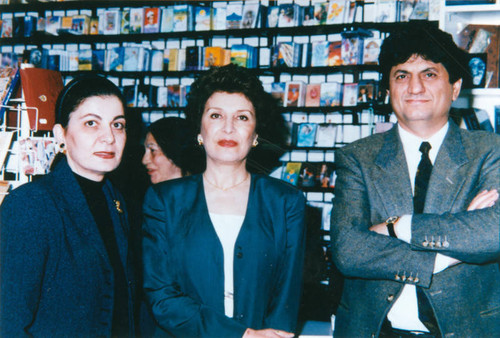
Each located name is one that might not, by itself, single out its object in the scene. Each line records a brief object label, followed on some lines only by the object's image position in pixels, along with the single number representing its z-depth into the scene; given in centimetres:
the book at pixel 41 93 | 212
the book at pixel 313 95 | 454
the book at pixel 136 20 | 501
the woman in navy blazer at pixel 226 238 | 149
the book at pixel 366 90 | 429
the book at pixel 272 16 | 464
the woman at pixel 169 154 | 277
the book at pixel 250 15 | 466
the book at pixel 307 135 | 453
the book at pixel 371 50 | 428
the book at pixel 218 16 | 483
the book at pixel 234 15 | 475
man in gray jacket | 139
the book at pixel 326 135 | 451
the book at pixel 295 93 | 456
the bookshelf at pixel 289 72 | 423
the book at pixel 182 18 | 482
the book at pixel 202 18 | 479
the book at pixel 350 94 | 438
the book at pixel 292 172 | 442
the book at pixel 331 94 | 443
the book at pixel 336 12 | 439
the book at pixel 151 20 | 495
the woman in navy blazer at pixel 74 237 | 125
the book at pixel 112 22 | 512
